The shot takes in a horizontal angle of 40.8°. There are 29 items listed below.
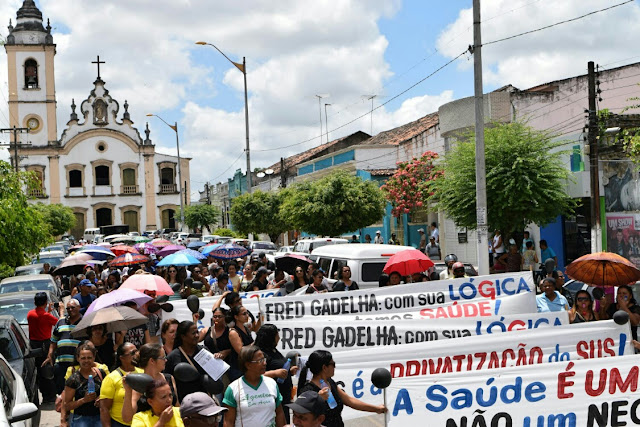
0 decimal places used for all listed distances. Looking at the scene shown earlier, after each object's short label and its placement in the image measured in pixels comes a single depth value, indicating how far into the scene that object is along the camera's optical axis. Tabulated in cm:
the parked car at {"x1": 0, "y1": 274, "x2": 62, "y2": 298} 1784
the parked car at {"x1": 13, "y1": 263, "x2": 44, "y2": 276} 2383
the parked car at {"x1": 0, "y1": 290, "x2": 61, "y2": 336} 1378
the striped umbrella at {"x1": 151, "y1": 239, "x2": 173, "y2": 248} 2990
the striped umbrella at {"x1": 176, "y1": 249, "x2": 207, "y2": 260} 2177
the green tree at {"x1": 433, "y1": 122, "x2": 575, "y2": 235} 2066
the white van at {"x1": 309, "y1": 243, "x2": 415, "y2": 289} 1458
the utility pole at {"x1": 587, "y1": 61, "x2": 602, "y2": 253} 2041
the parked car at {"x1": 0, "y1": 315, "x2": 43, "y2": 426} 1004
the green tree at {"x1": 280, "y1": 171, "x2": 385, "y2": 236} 3472
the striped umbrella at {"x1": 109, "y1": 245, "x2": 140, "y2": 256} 2473
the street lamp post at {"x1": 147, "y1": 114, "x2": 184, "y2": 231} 4981
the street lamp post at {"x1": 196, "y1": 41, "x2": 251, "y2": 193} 3284
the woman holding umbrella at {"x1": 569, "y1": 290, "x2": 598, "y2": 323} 975
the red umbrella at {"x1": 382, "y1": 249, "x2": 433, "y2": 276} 1348
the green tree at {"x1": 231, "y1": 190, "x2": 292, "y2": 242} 4884
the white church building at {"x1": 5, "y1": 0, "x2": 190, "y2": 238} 7794
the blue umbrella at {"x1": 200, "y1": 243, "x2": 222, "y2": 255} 2221
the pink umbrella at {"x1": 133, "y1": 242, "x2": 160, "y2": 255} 2722
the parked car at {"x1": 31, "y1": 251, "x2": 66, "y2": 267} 3133
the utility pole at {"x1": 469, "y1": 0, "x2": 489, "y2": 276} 1576
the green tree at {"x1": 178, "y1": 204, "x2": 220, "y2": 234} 7544
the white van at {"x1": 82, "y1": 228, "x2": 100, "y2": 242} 6619
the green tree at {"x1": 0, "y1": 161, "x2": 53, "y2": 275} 1716
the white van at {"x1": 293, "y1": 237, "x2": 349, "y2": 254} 2533
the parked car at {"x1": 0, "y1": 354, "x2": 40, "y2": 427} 595
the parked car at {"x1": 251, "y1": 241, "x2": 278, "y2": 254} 3742
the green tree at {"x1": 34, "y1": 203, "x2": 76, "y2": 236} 6706
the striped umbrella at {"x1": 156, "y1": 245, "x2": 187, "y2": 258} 2510
